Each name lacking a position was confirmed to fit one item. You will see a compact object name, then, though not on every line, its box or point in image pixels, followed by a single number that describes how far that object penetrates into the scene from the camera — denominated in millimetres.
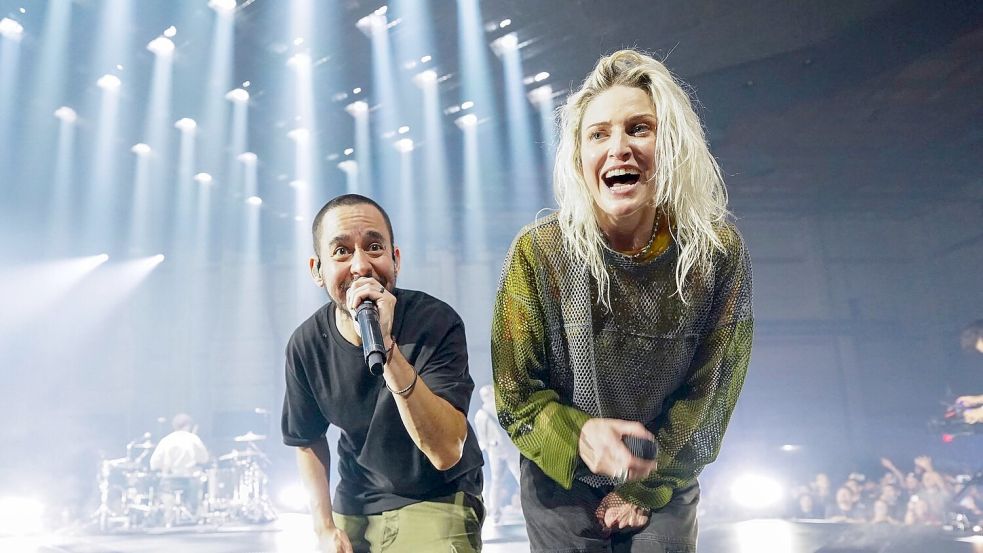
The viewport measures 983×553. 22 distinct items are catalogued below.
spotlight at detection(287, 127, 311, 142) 7715
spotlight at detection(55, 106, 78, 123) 7148
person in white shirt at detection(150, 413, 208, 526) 6160
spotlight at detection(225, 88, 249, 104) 7430
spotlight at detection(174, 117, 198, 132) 7605
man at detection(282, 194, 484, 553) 1436
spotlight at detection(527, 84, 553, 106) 7641
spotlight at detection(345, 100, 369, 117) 7641
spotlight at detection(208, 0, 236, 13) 6473
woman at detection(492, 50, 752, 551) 1181
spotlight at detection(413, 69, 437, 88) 7387
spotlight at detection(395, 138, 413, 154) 7992
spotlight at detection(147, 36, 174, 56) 6828
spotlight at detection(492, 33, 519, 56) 6980
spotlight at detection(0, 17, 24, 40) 6391
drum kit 6168
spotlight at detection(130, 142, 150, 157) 7682
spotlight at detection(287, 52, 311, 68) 7062
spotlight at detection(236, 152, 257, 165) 7863
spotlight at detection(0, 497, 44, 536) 6246
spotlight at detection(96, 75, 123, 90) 6984
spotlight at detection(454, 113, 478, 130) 7910
